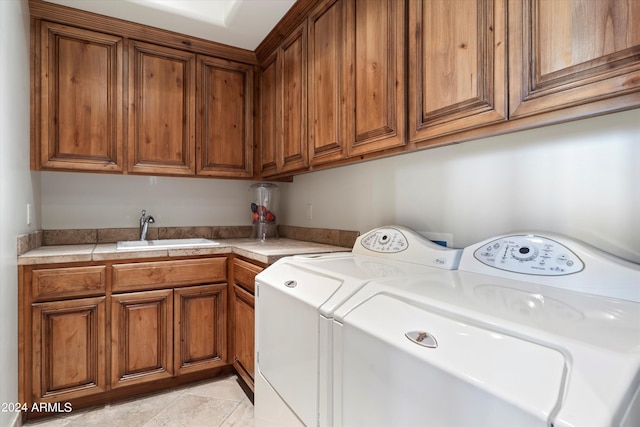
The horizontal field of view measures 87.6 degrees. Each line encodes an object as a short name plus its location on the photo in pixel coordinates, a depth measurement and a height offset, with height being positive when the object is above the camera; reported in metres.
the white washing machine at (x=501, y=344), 0.50 -0.25
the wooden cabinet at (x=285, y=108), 2.06 +0.71
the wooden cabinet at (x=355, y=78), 1.41 +0.65
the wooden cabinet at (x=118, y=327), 1.78 -0.68
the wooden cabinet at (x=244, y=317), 1.90 -0.64
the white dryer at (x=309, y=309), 1.02 -0.34
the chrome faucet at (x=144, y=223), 2.48 -0.09
